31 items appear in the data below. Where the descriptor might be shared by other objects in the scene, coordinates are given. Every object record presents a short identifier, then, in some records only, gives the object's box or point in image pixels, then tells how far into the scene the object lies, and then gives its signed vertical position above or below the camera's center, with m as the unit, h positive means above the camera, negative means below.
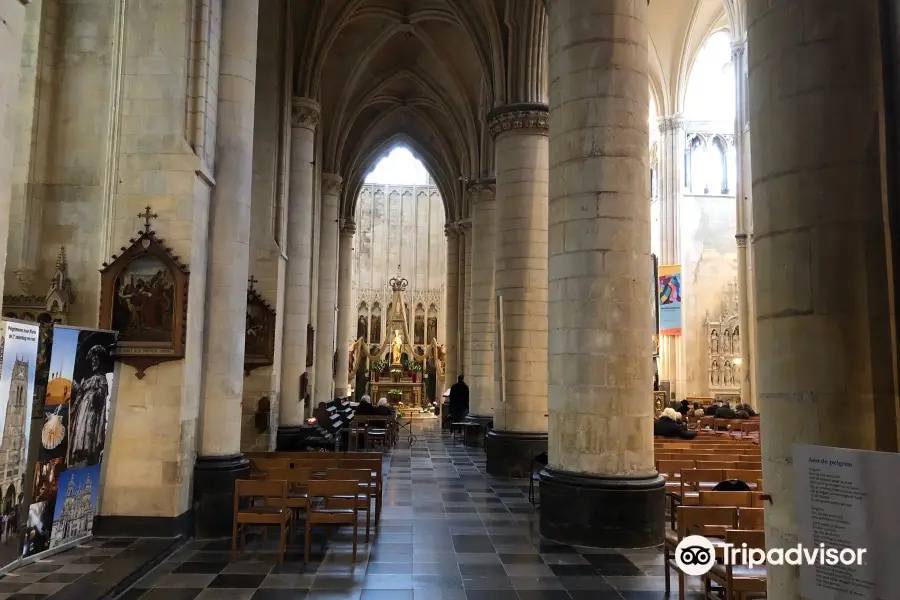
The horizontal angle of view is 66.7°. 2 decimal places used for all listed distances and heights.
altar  31.95 -0.64
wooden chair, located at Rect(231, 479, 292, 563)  6.84 -1.39
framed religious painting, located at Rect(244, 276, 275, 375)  12.59 +0.79
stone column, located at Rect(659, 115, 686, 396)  27.30 +7.14
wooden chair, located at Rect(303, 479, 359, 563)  7.00 -1.23
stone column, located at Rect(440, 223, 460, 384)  30.17 +3.38
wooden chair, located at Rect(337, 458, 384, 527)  8.98 -1.16
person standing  20.88 -0.71
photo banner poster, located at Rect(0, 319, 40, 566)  5.68 -0.36
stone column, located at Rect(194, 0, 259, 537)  8.26 +1.07
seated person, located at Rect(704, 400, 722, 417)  19.40 -0.81
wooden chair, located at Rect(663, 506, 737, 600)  5.46 -1.12
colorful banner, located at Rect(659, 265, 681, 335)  27.09 +3.24
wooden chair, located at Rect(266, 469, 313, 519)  7.21 -1.16
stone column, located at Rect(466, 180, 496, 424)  18.88 +1.18
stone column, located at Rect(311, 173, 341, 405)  23.34 +3.17
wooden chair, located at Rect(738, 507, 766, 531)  5.66 -1.12
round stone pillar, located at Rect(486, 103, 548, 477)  13.21 +1.86
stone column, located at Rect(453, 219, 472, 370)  28.77 +3.79
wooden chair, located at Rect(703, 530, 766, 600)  4.70 -1.37
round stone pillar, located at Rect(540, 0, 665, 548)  7.89 +1.06
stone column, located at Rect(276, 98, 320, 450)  15.59 +2.99
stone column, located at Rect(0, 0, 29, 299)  4.59 +1.98
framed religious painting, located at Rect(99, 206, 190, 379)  7.72 +0.81
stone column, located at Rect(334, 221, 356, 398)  30.56 +3.16
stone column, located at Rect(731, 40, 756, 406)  22.06 +5.69
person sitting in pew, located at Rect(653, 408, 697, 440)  12.31 -0.86
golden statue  35.67 +1.35
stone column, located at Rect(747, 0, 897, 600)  3.64 +0.73
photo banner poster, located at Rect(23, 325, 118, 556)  6.55 -0.66
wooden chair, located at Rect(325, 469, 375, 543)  7.97 -1.16
